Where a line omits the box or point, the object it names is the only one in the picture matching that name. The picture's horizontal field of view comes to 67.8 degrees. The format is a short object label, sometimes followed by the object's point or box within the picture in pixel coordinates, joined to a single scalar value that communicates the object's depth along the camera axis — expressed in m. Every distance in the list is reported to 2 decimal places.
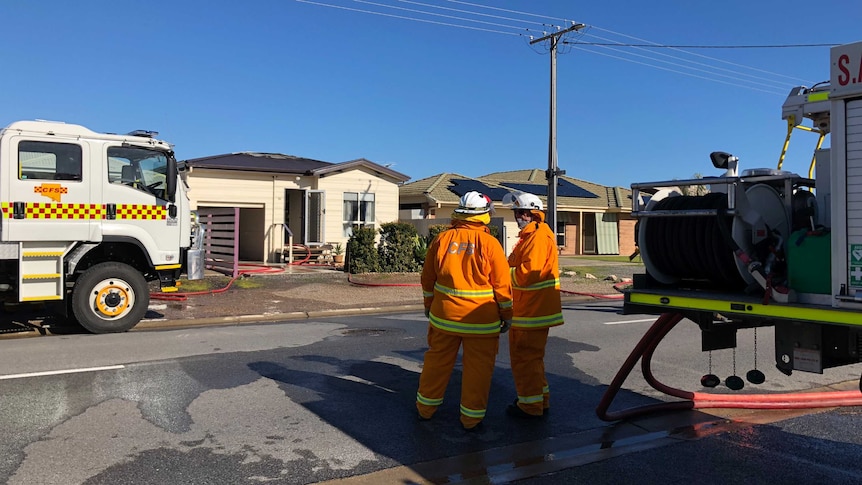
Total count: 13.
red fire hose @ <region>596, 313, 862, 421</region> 5.23
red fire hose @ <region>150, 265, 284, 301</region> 12.46
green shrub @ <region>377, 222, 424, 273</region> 17.73
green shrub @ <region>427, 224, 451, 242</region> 18.50
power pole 20.59
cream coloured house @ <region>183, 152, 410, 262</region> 18.55
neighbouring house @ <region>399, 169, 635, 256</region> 26.59
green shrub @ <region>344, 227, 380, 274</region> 17.19
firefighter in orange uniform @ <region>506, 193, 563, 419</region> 5.19
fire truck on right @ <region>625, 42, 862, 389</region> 3.52
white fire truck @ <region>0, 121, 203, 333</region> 8.75
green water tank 3.71
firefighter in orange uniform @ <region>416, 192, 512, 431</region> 4.86
